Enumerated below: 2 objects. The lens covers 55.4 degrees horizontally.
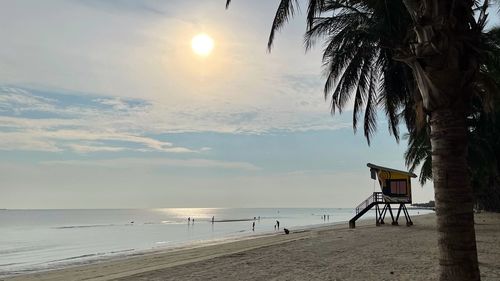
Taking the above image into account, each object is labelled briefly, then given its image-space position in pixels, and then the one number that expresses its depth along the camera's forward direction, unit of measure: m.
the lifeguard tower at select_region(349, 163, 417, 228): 32.31
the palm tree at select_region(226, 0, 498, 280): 4.91
